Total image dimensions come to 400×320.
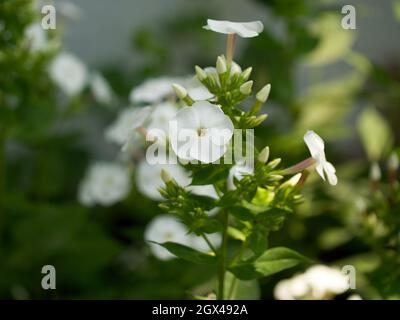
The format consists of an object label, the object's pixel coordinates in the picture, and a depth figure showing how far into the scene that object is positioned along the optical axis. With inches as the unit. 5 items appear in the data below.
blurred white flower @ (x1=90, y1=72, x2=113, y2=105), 28.9
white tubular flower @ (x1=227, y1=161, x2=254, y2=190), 18.5
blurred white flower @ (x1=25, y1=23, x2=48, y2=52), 25.5
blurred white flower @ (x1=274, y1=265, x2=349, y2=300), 21.8
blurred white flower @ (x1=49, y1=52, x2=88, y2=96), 27.7
